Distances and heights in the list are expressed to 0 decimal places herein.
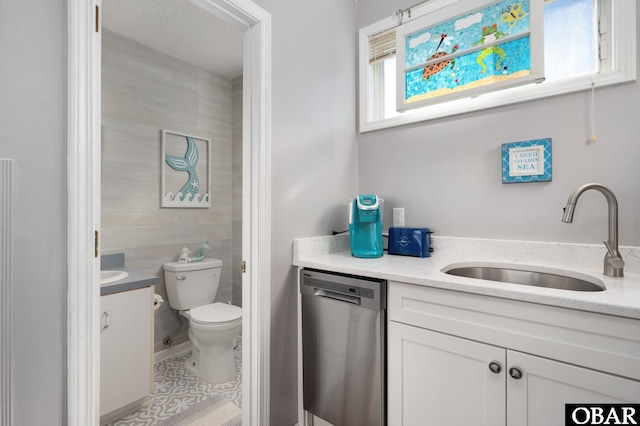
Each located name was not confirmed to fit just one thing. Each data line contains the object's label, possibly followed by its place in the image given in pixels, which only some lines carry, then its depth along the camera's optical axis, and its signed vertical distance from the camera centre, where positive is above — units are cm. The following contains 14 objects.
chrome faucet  118 -5
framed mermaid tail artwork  262 +39
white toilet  215 -76
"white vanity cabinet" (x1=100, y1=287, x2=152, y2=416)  170 -80
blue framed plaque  145 +26
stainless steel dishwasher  130 -62
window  129 +74
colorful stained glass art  149 +88
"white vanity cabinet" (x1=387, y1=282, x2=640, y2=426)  89 -49
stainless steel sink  128 -29
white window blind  201 +114
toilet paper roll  213 -62
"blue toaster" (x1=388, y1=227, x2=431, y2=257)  169 -16
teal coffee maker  162 -8
